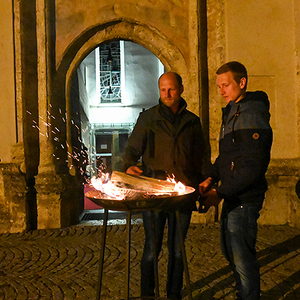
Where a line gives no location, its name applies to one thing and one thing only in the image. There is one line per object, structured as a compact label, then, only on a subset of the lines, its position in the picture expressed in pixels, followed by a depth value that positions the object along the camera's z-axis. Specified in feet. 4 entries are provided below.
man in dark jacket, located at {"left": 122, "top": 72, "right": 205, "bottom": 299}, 9.74
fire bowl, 7.66
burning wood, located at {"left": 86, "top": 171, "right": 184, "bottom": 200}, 8.07
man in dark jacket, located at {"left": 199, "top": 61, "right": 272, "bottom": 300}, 7.94
